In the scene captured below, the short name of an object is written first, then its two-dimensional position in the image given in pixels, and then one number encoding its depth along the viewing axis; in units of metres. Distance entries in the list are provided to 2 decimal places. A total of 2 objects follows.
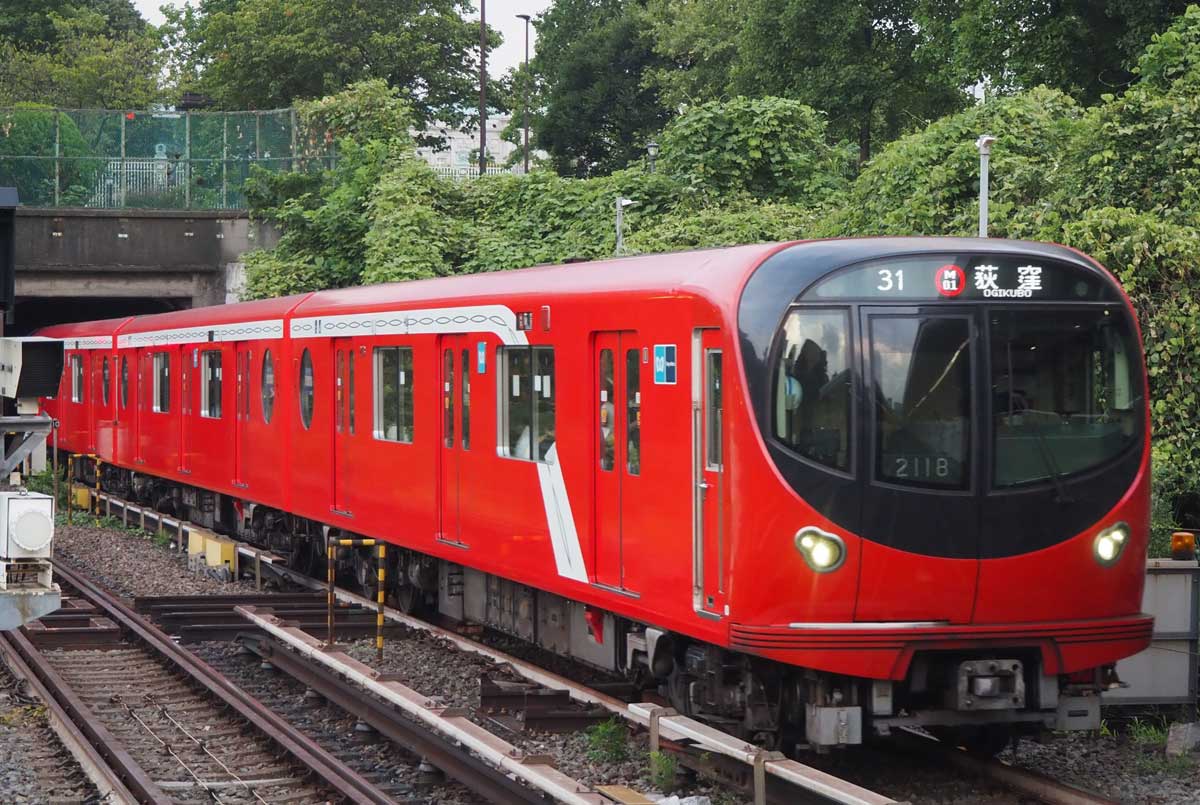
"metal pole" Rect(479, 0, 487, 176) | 50.18
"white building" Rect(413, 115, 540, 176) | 113.62
